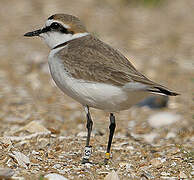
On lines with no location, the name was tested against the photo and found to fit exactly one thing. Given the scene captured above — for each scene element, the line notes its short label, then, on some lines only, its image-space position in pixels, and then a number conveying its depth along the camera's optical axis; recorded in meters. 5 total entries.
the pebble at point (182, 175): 7.89
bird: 7.51
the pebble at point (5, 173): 6.91
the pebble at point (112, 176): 7.28
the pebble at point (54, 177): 7.02
